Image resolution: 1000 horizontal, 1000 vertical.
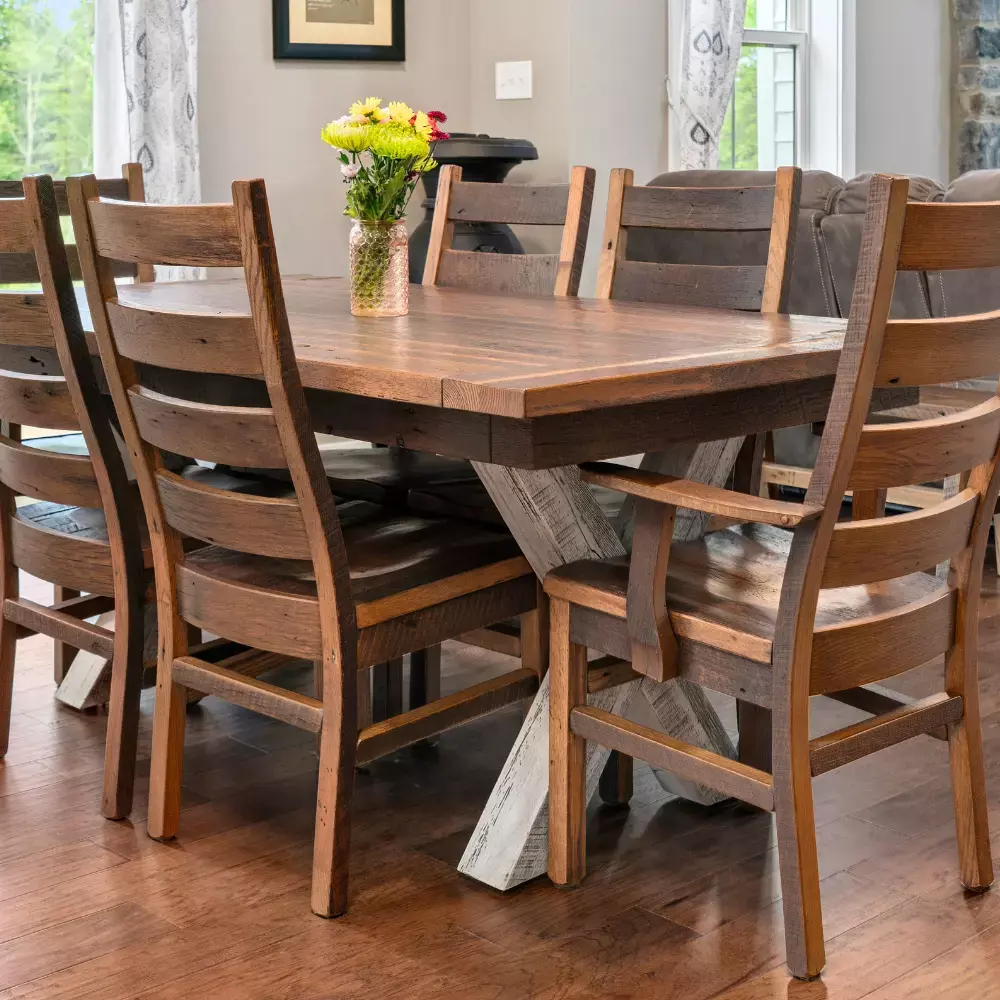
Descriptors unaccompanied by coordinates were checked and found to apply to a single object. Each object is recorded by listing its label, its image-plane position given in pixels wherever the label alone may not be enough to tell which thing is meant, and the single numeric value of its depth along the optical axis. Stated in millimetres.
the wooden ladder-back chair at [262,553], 1733
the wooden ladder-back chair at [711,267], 2502
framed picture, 5031
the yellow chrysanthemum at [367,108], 2270
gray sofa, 3432
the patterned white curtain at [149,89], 4539
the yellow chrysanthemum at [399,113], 2270
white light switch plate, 5246
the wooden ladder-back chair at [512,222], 2852
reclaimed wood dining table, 1607
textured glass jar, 2359
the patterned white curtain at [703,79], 5262
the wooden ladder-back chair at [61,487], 2072
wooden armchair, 1561
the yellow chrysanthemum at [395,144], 2266
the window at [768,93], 5988
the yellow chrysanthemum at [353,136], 2258
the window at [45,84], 4625
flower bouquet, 2270
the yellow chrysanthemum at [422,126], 2311
